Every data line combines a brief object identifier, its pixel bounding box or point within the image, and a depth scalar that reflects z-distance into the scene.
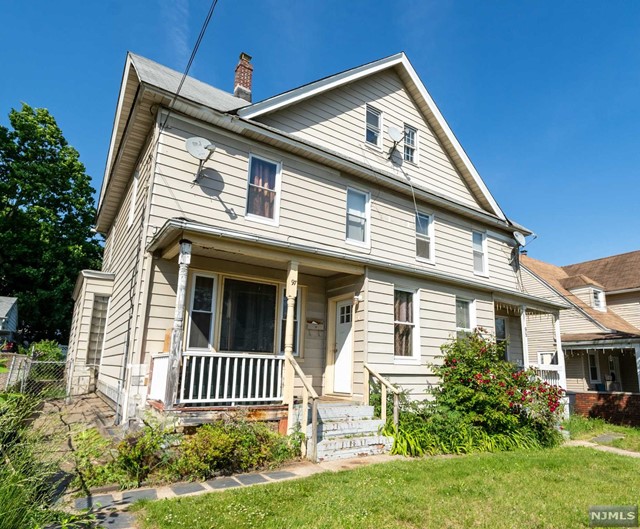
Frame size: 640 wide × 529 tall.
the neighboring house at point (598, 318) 19.91
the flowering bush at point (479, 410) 8.11
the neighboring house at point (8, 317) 20.02
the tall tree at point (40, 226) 24.14
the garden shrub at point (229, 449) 5.55
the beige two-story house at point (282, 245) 7.40
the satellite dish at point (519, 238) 14.67
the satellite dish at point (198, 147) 8.02
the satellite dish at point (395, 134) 11.99
